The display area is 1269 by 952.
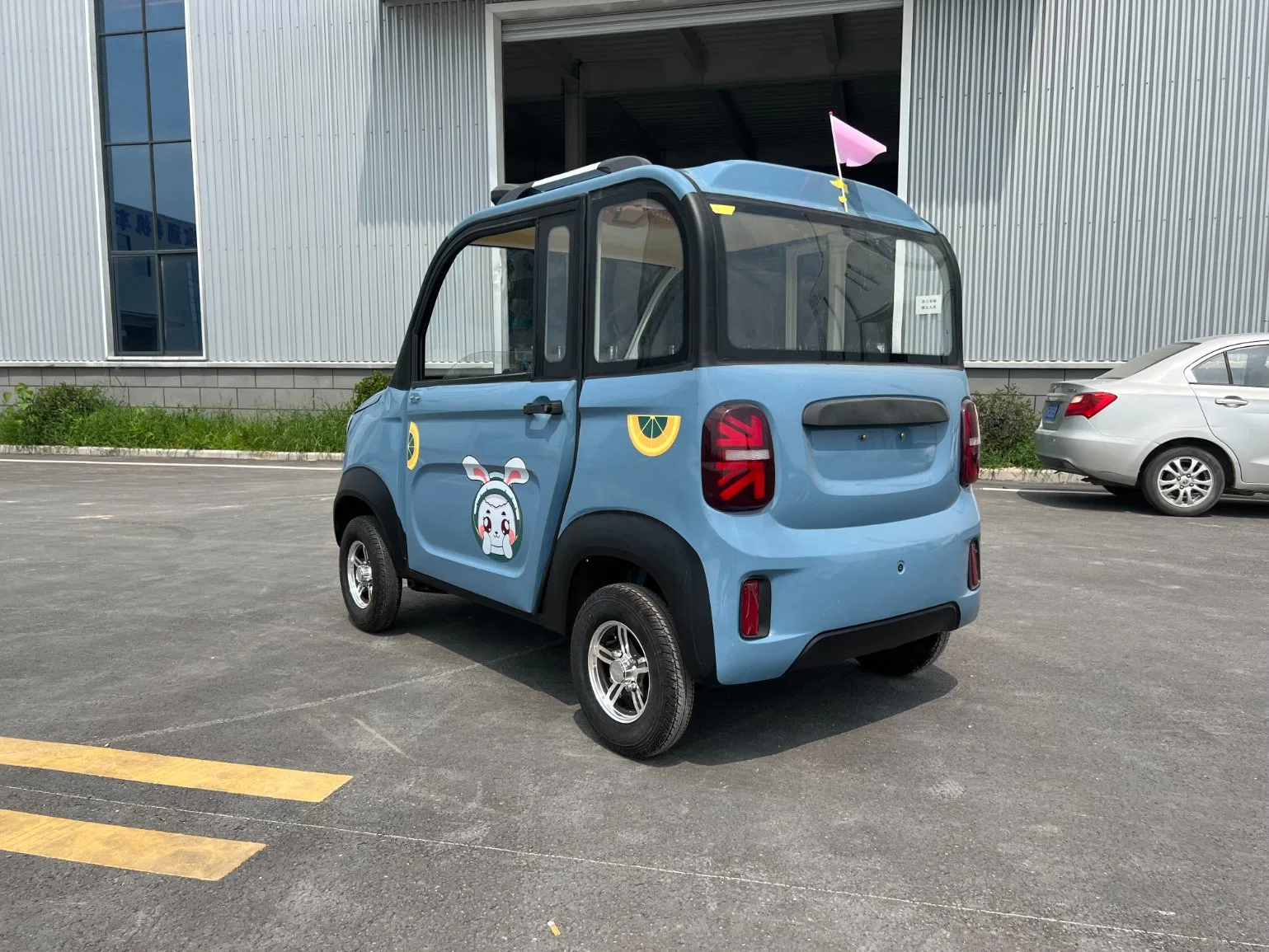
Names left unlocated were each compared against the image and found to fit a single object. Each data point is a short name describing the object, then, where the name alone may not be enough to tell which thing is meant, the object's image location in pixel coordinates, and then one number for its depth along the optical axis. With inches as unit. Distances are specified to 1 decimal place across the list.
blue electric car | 125.6
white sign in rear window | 153.9
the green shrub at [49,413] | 676.7
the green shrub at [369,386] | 600.1
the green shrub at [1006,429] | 501.4
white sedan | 338.3
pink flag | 161.2
